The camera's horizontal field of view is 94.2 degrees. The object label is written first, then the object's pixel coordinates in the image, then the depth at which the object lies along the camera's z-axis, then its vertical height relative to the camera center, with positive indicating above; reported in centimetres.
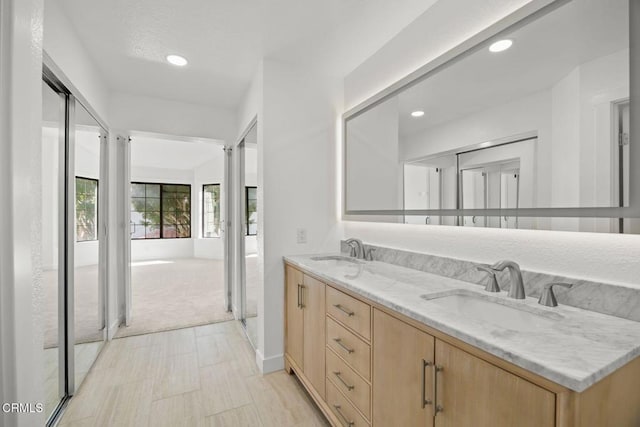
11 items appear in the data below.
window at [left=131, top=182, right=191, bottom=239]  787 +8
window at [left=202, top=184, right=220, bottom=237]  803 +11
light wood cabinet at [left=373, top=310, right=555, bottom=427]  76 -54
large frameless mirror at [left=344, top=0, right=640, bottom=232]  108 +42
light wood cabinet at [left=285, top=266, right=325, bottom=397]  183 -77
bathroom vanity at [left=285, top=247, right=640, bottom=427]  73 -45
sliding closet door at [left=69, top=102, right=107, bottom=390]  214 -20
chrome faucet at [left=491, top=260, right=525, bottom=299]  124 -28
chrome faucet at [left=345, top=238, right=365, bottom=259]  238 -28
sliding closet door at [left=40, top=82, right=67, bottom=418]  173 -18
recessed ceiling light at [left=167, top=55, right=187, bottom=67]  240 +127
